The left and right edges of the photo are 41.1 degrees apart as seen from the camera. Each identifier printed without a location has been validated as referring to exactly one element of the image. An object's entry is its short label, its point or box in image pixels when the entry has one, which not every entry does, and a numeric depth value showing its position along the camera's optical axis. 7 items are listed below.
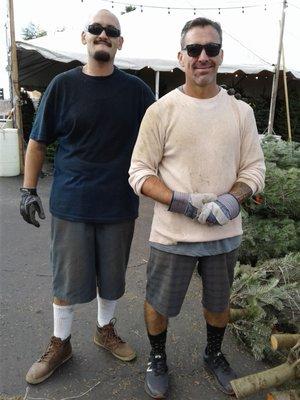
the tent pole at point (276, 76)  7.48
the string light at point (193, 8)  10.55
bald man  2.33
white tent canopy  8.30
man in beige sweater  2.12
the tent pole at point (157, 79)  8.50
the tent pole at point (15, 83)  7.54
